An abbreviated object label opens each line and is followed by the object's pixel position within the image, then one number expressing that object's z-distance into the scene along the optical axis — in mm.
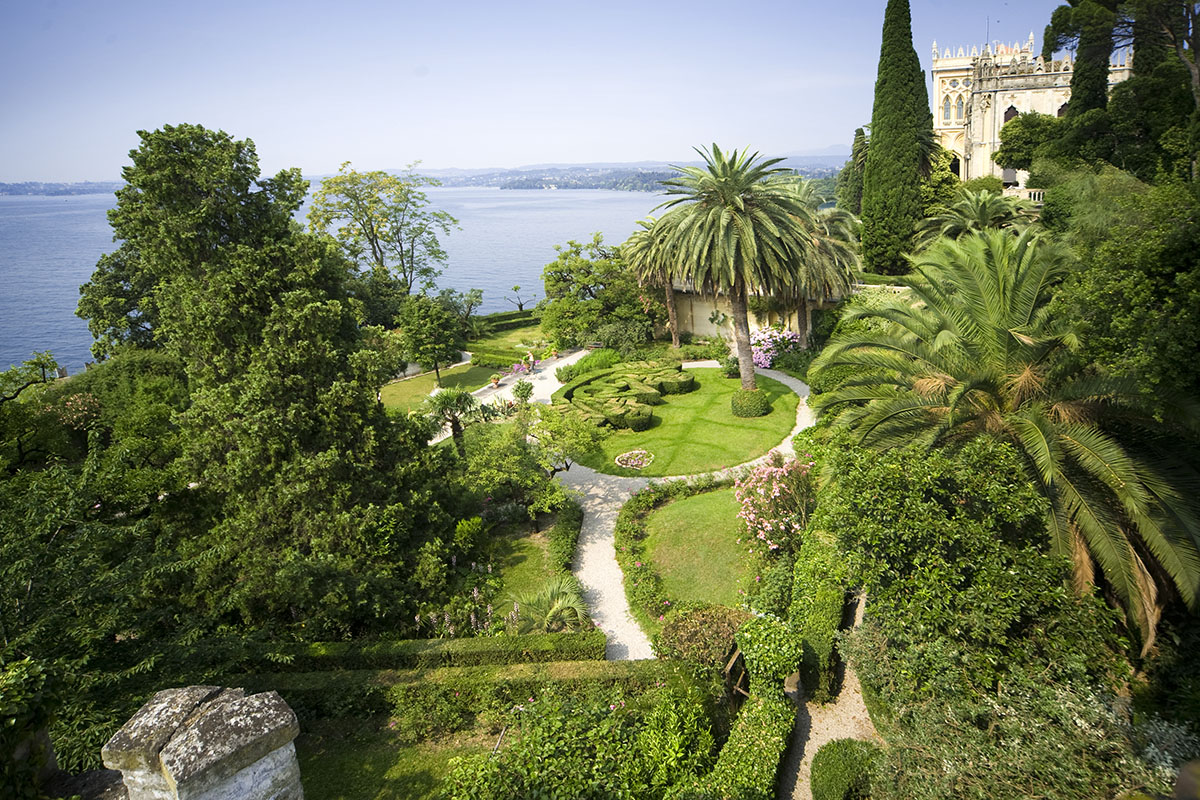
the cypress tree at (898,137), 40219
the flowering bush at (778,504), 18234
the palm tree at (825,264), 32438
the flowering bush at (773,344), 36344
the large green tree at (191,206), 17094
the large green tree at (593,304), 40625
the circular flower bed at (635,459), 25984
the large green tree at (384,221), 47938
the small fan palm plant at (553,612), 16156
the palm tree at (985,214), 32906
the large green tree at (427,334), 36281
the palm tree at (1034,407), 11133
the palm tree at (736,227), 28094
